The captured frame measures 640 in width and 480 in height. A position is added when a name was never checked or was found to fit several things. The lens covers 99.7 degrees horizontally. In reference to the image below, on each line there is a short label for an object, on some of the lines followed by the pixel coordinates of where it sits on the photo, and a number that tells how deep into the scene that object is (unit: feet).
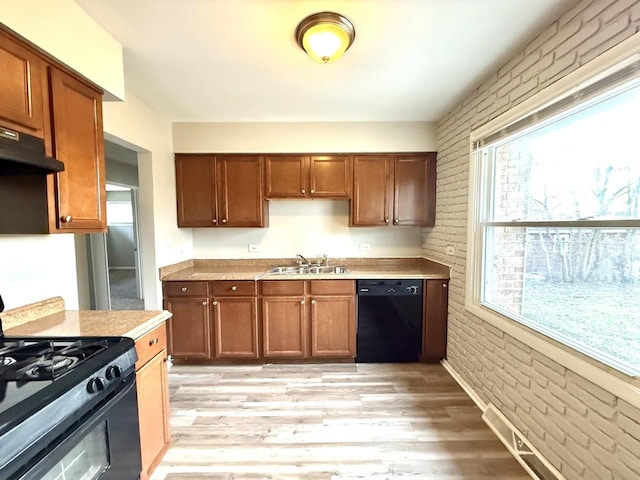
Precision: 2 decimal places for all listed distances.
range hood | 3.45
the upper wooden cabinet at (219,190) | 9.85
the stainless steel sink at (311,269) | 10.20
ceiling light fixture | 4.80
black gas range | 2.60
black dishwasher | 9.11
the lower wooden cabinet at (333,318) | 9.18
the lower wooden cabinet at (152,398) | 4.76
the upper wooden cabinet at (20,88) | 3.74
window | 4.09
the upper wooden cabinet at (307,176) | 9.88
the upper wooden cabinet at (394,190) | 9.98
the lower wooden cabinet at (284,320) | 9.16
